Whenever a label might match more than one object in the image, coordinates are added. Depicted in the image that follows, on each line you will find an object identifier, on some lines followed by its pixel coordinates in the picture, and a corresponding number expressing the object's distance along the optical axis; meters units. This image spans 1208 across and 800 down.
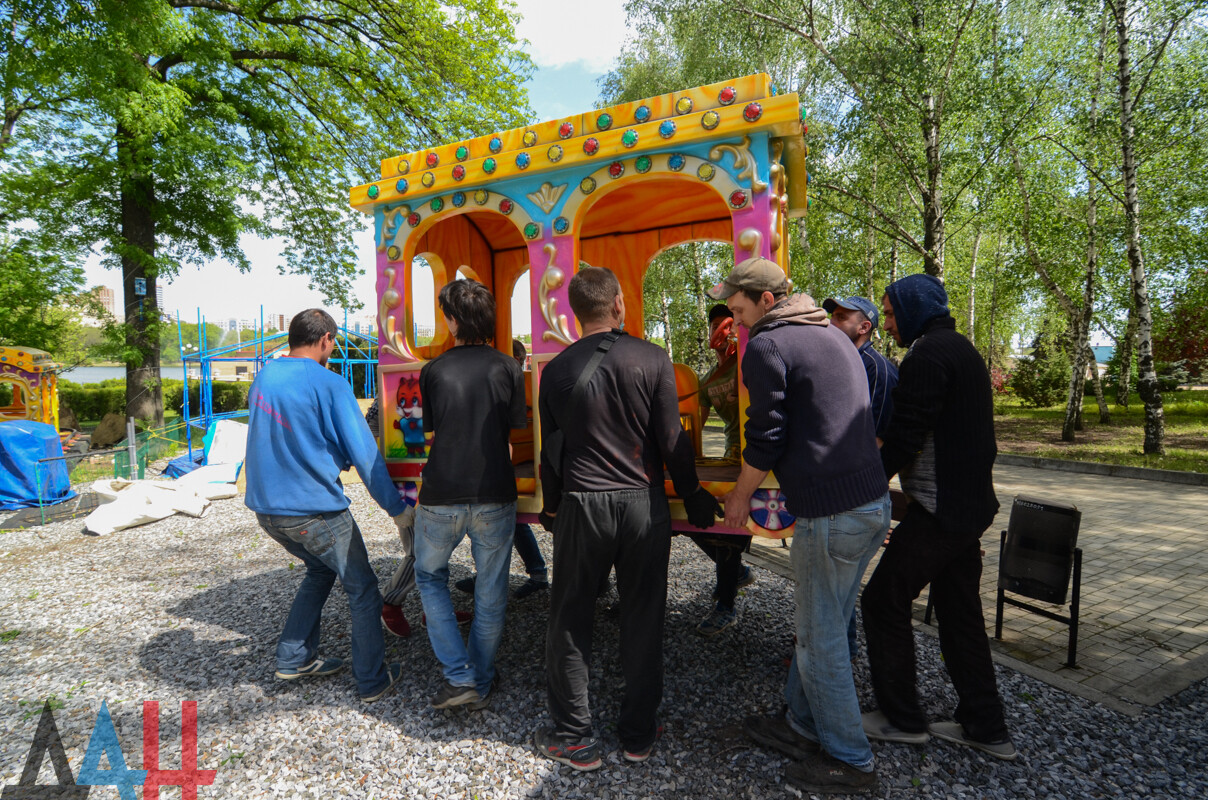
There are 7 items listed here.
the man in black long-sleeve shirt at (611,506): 2.44
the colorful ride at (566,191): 2.84
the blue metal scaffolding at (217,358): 12.55
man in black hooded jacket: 2.40
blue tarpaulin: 8.08
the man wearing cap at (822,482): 2.21
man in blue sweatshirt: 2.90
